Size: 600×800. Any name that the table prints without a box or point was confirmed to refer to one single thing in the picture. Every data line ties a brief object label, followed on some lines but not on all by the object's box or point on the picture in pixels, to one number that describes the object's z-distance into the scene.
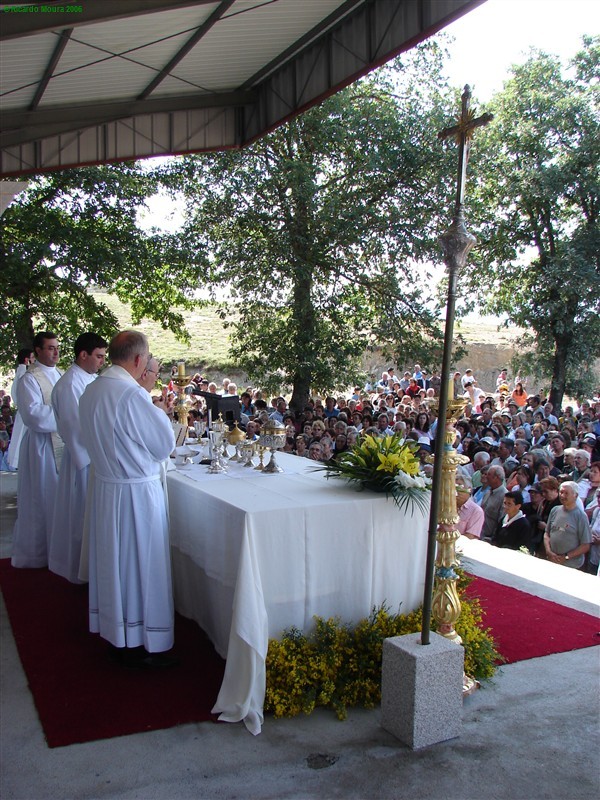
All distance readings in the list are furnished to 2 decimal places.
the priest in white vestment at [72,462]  5.51
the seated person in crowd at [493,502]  7.14
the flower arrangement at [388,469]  4.02
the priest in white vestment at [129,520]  4.05
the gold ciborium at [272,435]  4.77
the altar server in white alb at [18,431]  7.15
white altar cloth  3.55
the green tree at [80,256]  12.49
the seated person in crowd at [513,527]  6.73
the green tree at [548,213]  16.41
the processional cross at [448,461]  3.24
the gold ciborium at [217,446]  4.90
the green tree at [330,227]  13.87
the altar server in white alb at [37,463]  5.98
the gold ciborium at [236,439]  5.24
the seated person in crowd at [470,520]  6.69
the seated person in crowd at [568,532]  6.16
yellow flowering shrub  3.62
